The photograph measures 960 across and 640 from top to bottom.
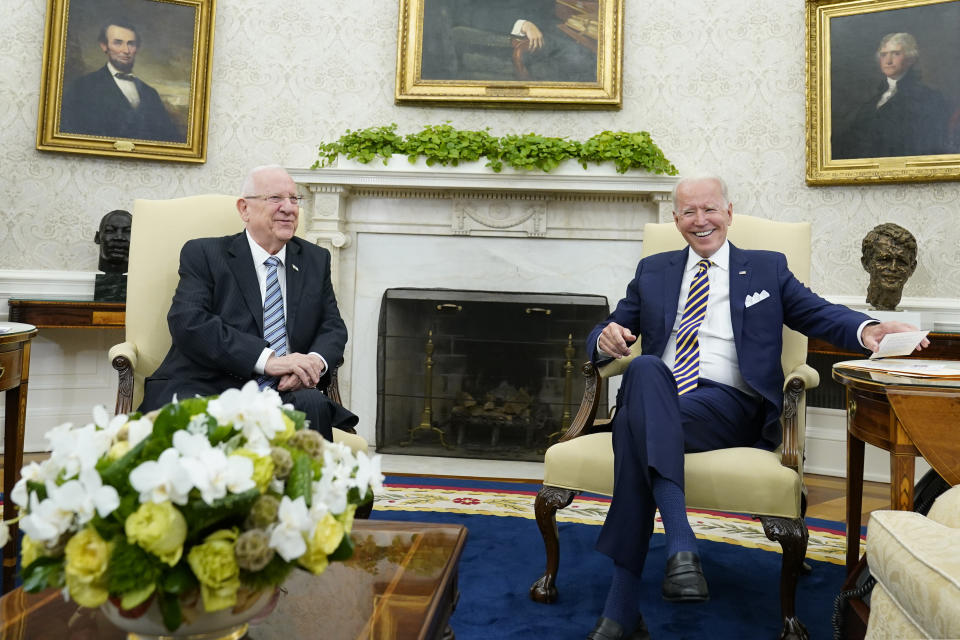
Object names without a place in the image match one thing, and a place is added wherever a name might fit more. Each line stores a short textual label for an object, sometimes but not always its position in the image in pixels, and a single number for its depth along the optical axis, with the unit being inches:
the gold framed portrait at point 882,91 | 164.4
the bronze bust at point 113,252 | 167.5
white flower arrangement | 34.5
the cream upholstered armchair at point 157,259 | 107.3
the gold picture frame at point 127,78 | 177.8
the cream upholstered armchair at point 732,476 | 79.4
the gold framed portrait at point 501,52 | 184.4
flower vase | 37.8
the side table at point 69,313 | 160.4
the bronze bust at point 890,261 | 153.6
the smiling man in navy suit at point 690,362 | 76.8
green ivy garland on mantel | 168.9
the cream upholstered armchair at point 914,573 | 47.9
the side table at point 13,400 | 85.1
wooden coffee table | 45.4
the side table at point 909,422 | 68.6
